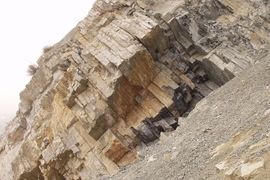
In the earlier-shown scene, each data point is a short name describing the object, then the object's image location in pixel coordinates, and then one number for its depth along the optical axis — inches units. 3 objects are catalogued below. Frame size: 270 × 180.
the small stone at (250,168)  197.6
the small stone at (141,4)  757.7
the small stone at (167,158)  394.3
